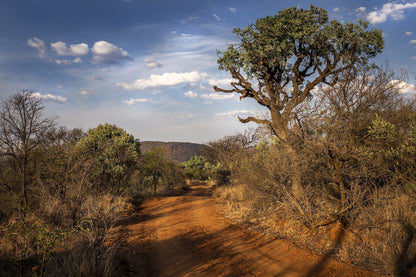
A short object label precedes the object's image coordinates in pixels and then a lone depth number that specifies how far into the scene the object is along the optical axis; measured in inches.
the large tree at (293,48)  432.8
